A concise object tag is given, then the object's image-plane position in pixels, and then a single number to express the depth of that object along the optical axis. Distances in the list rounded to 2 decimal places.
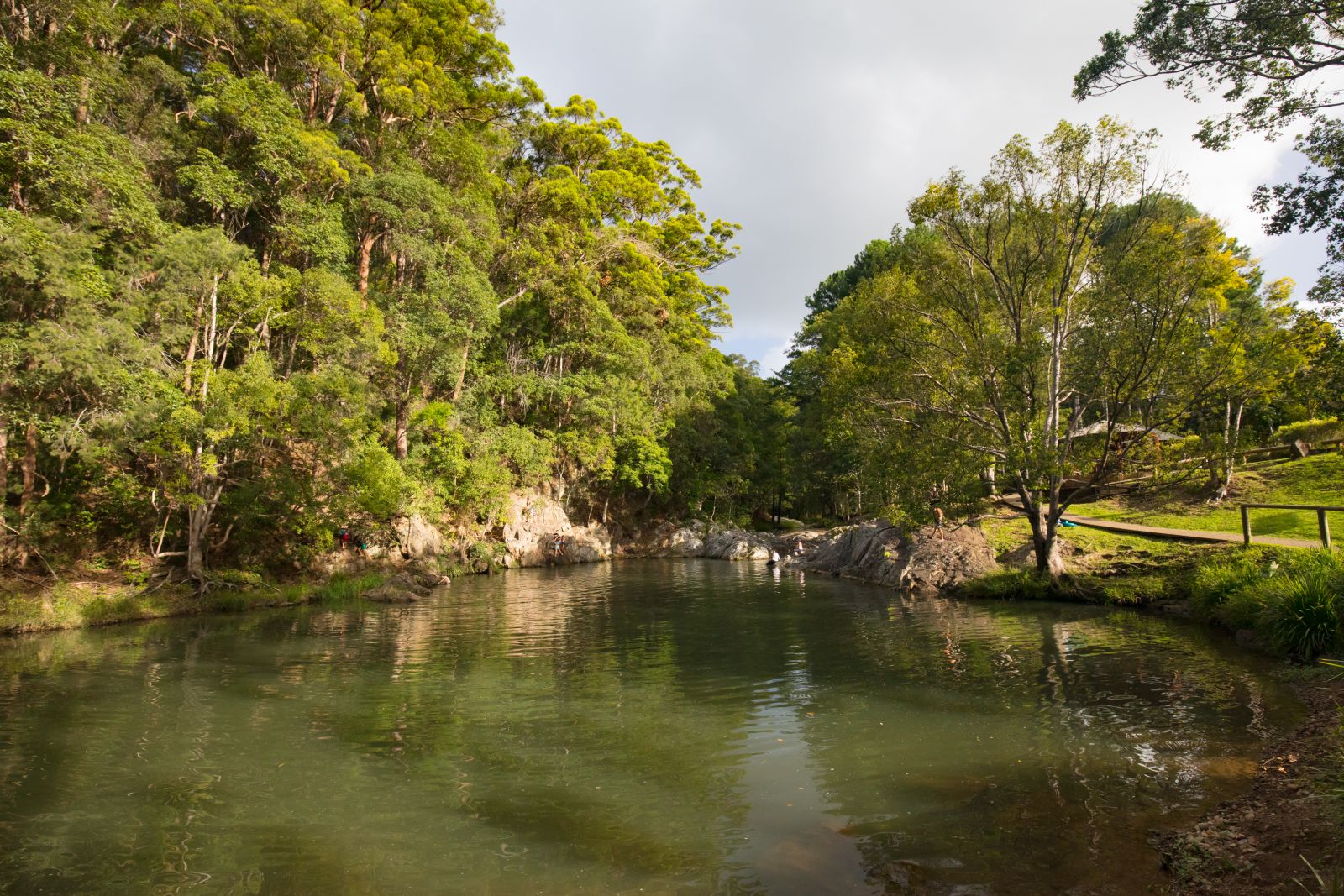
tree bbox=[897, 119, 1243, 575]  17.23
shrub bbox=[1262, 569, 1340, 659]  9.88
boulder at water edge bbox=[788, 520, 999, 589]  21.53
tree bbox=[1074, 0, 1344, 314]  10.70
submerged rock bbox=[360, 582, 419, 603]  21.50
